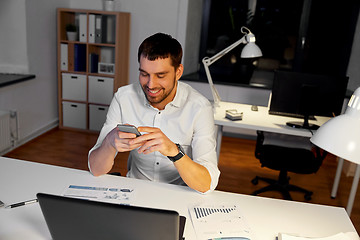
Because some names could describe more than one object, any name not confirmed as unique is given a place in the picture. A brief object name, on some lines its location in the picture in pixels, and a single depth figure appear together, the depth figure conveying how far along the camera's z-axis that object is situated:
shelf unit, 3.96
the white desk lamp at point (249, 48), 2.80
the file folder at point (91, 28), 3.90
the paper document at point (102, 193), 1.33
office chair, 2.59
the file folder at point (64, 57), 4.04
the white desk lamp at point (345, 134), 0.81
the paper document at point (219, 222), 1.18
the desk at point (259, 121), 2.56
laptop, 0.87
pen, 1.25
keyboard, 2.76
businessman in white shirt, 1.38
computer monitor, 2.56
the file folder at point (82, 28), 3.94
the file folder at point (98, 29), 3.91
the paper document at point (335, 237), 1.17
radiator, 3.28
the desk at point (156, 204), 1.19
